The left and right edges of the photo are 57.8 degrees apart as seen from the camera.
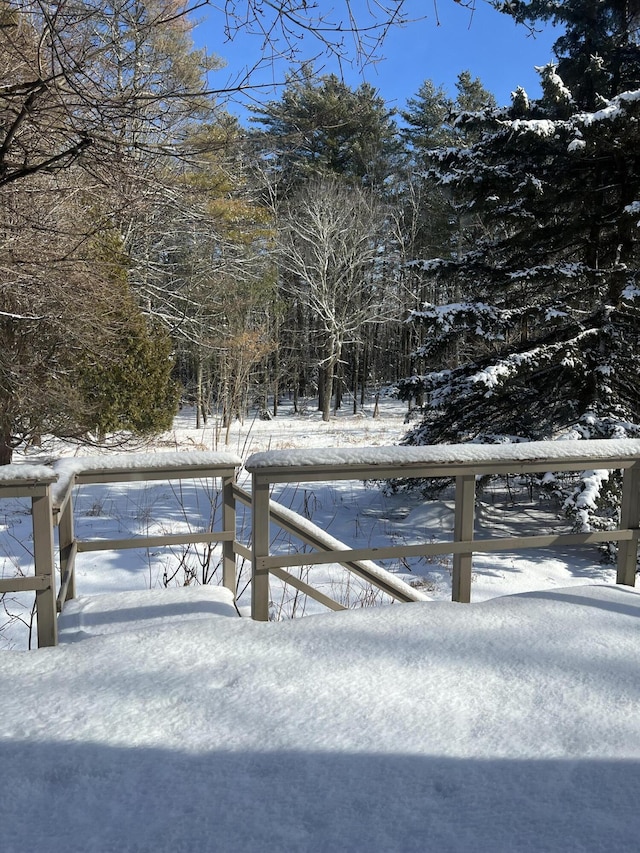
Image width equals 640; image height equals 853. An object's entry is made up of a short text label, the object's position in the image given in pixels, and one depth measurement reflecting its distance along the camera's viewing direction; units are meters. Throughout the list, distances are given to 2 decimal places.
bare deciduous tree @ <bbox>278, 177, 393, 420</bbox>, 23.98
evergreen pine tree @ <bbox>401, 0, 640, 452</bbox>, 7.05
